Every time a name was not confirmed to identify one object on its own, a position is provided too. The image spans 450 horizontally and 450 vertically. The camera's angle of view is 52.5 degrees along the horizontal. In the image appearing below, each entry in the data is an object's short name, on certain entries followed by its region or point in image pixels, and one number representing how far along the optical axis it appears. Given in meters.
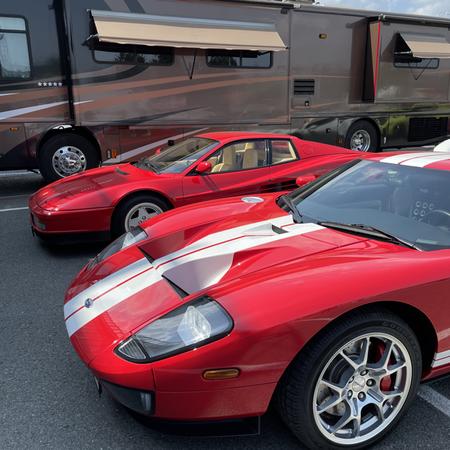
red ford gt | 1.76
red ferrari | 4.57
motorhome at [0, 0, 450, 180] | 7.43
